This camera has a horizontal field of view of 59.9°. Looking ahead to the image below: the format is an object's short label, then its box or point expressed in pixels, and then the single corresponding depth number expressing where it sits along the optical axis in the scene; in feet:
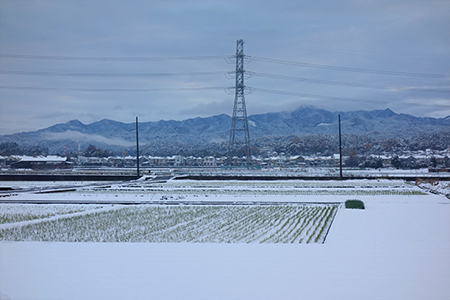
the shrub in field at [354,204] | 70.90
